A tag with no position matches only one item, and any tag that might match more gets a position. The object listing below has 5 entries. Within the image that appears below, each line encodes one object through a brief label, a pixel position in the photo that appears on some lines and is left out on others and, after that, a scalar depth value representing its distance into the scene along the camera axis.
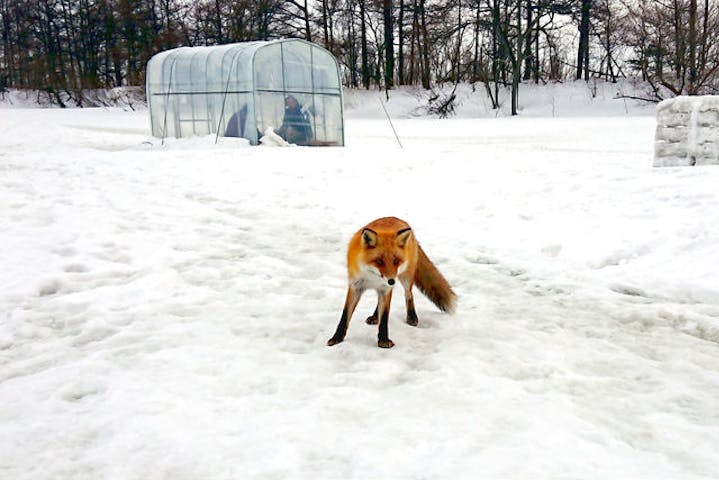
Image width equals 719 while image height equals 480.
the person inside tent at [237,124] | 18.66
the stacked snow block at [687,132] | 10.16
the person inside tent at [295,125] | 19.20
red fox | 3.77
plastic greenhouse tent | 18.58
